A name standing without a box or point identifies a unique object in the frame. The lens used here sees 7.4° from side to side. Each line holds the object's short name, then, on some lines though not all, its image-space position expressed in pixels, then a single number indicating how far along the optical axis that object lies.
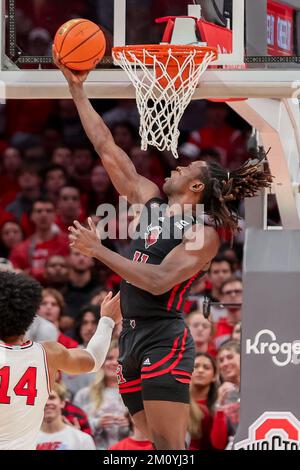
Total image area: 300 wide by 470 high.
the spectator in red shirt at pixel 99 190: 21.08
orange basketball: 11.15
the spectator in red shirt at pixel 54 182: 21.09
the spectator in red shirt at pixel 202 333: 16.68
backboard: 11.65
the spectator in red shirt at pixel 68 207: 20.48
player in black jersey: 11.06
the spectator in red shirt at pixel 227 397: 14.92
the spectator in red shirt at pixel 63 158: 21.68
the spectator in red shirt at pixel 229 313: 16.96
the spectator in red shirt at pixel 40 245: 19.68
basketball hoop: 11.47
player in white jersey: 10.06
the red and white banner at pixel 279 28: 12.13
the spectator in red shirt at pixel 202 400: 15.03
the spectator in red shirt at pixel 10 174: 21.48
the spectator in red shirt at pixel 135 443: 14.28
